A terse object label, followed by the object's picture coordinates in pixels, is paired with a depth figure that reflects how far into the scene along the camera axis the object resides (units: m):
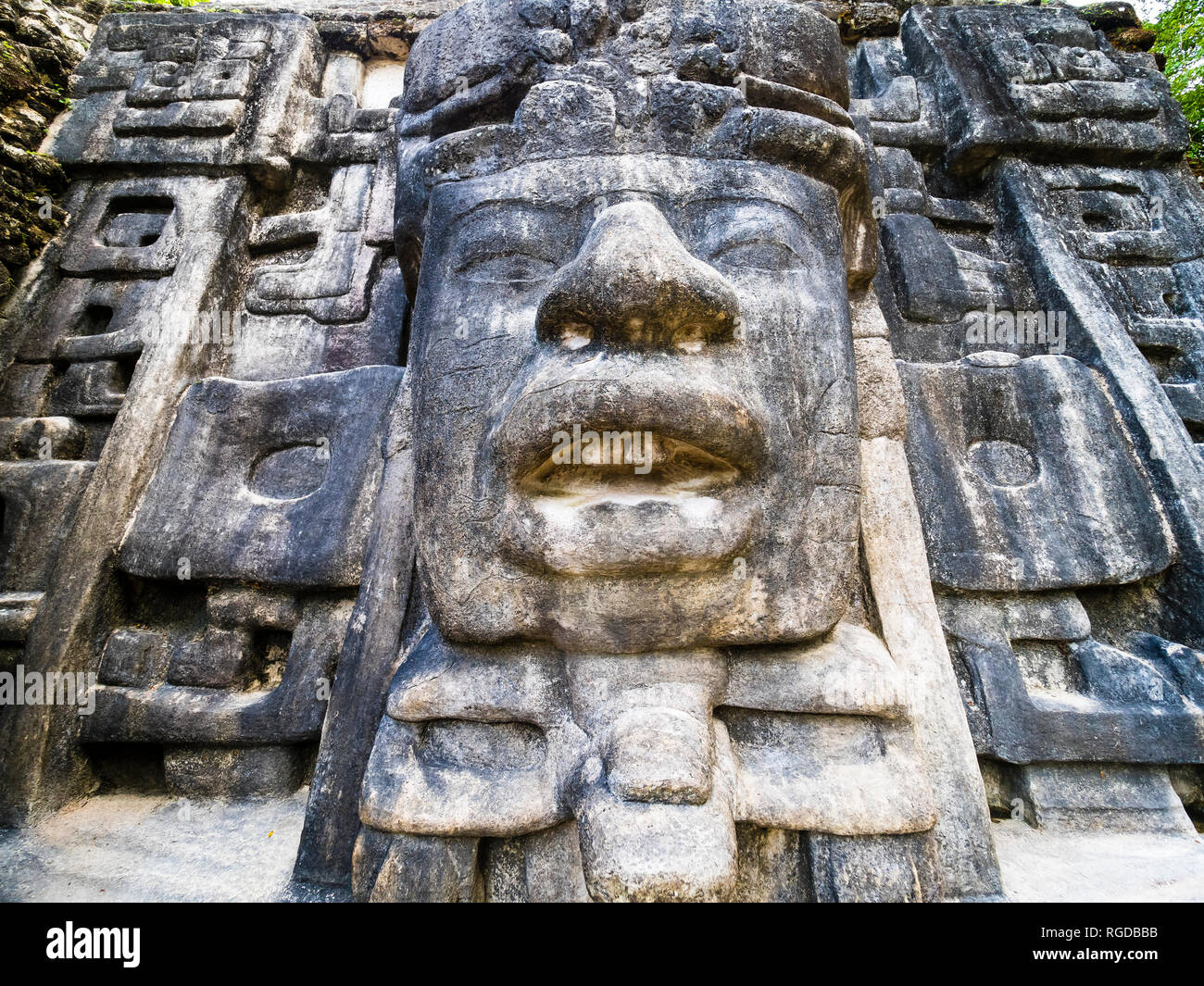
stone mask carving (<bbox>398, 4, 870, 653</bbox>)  1.62
